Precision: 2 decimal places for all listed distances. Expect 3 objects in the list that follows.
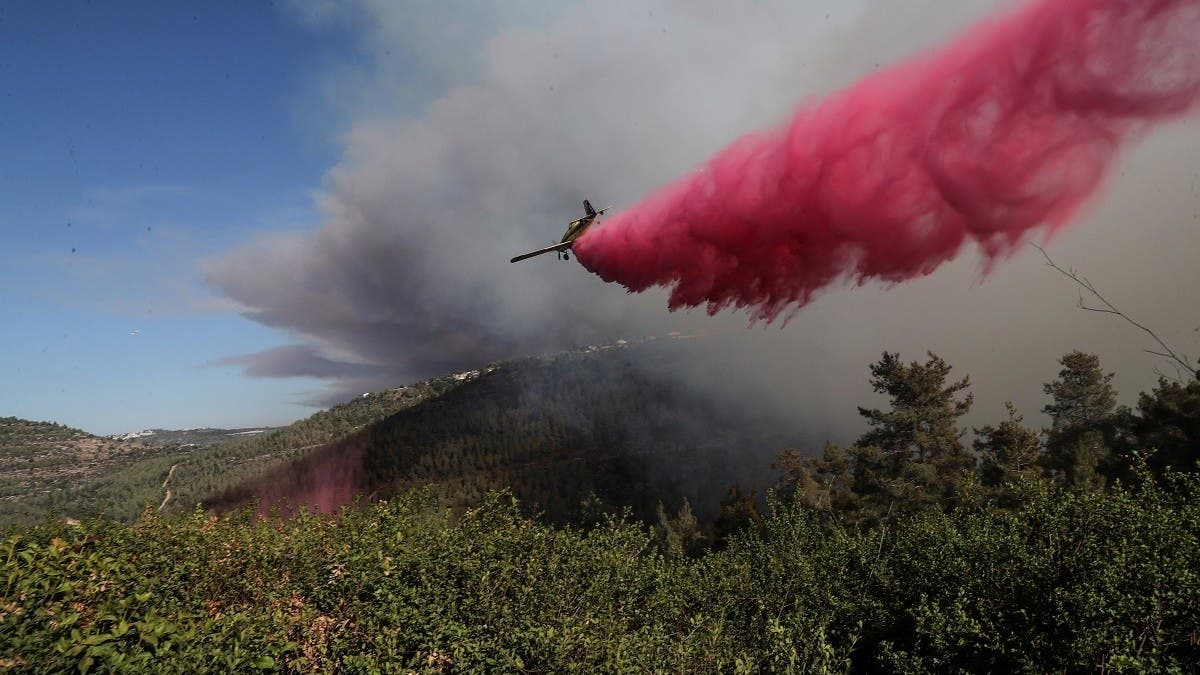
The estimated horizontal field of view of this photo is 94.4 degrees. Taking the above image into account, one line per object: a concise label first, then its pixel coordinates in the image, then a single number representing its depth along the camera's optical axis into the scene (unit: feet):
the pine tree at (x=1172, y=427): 140.36
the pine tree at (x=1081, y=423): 157.53
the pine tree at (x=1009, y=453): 157.28
